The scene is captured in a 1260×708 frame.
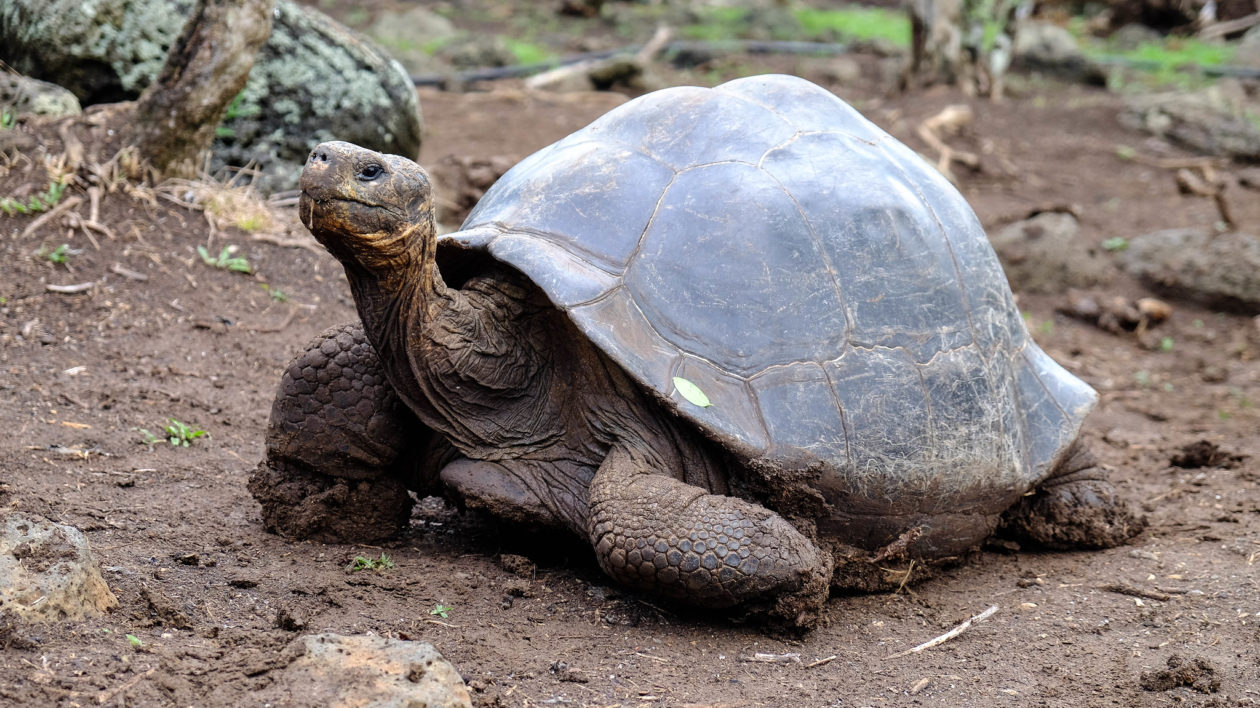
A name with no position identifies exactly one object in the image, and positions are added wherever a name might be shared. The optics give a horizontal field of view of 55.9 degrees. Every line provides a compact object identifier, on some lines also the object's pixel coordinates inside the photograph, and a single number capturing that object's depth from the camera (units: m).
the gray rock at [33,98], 6.08
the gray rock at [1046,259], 7.98
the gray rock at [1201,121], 11.27
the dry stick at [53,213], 5.32
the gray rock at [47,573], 2.48
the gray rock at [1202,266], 7.72
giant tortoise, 3.10
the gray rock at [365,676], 2.27
